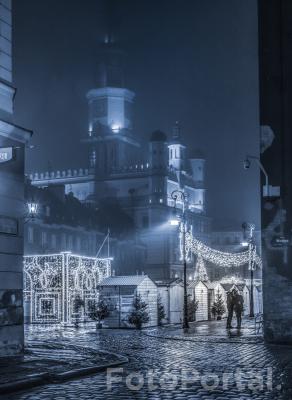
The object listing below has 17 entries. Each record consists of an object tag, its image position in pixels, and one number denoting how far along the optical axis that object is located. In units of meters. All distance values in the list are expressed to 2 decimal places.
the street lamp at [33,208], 41.25
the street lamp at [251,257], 50.11
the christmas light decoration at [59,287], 44.31
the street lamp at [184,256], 35.47
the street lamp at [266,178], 26.98
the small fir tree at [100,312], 39.59
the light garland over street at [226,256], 49.22
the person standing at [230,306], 35.31
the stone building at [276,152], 26.66
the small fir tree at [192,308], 44.76
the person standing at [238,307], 35.78
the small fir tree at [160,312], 41.16
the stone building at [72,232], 77.75
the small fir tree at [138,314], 38.19
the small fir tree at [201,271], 58.41
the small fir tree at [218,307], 49.12
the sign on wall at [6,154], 18.97
